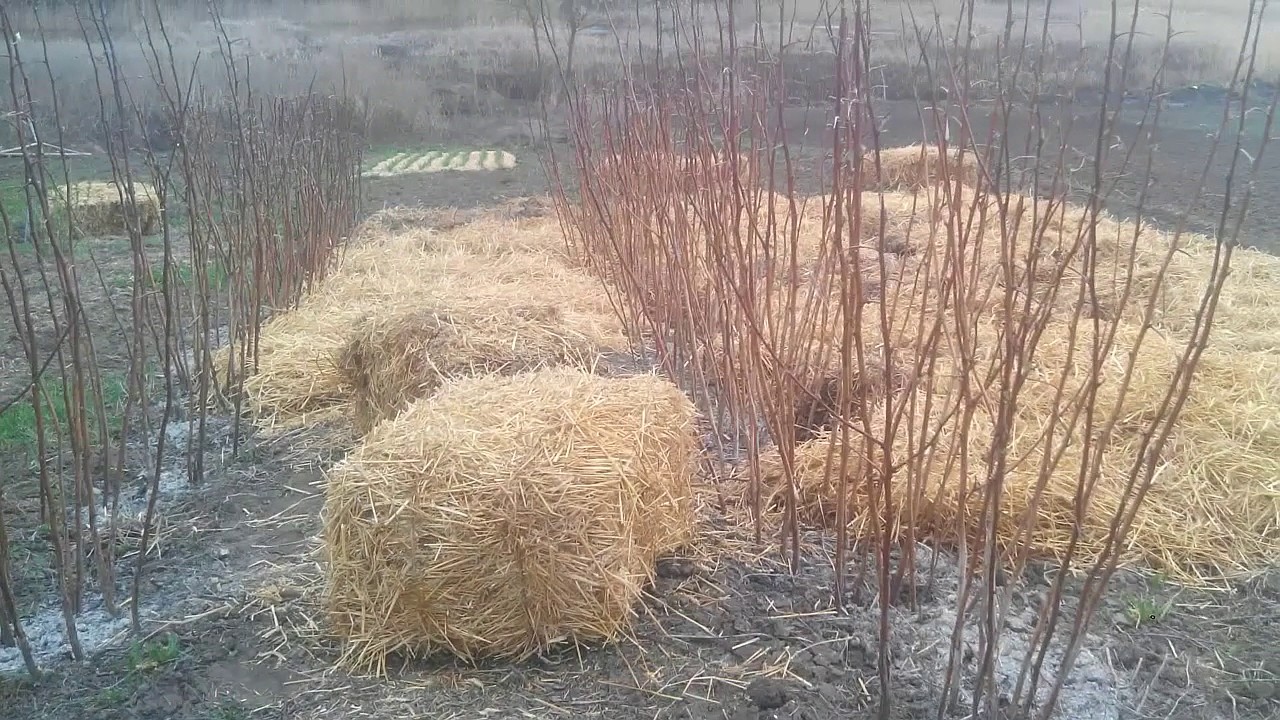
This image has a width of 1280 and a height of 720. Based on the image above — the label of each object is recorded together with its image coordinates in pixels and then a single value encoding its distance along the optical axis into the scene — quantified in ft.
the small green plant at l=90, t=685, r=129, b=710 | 6.09
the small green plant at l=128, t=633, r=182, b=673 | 6.48
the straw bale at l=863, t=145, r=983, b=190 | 22.30
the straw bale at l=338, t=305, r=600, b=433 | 10.17
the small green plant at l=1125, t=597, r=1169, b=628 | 6.66
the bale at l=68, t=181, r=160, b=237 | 21.76
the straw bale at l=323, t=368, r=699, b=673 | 6.38
